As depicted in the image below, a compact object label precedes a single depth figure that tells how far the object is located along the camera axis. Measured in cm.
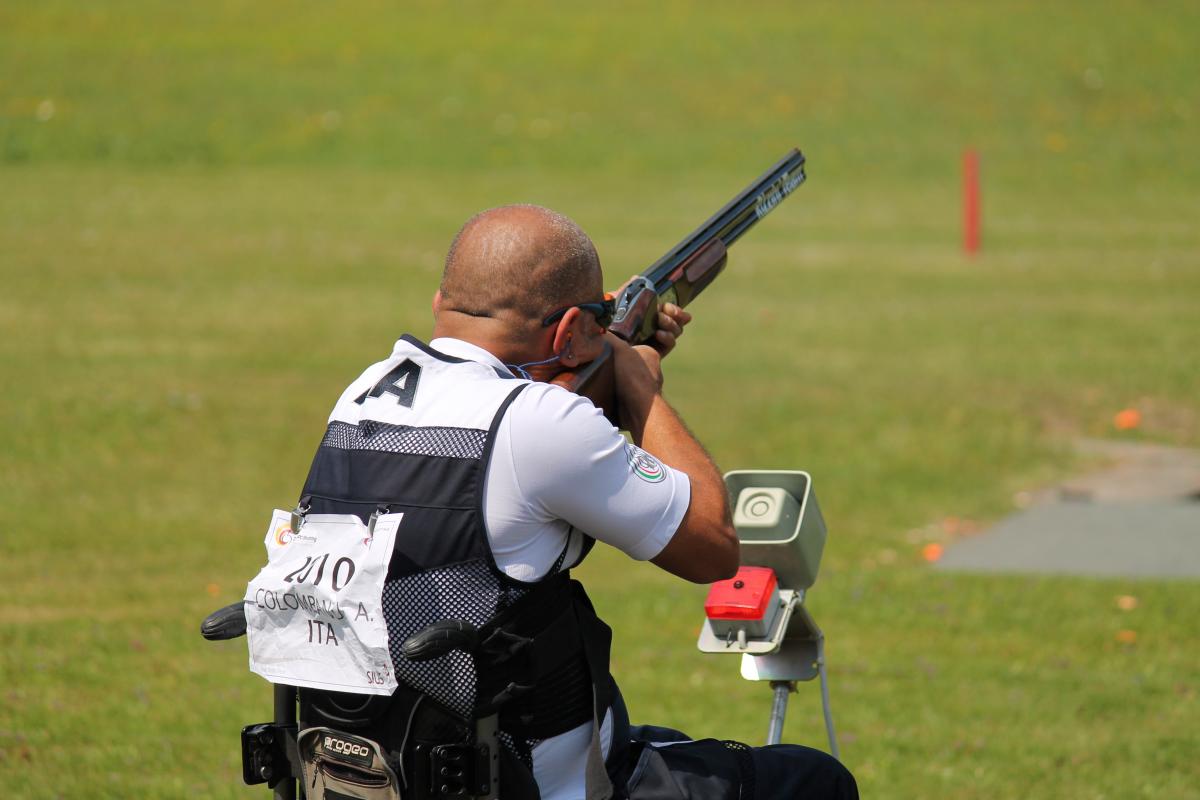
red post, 3845
